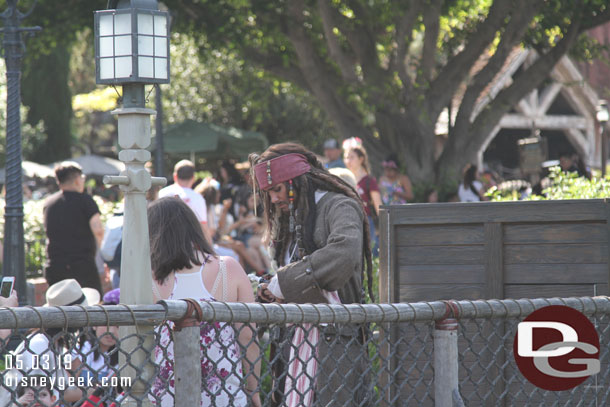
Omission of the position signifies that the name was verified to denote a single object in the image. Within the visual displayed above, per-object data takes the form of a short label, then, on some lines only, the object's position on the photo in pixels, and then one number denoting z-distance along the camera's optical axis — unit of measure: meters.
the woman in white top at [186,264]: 7.89
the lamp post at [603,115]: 39.53
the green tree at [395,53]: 26.84
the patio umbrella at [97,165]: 55.66
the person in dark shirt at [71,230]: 16.25
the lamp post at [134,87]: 6.53
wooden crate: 7.90
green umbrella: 38.81
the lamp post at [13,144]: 17.22
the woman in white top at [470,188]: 25.70
